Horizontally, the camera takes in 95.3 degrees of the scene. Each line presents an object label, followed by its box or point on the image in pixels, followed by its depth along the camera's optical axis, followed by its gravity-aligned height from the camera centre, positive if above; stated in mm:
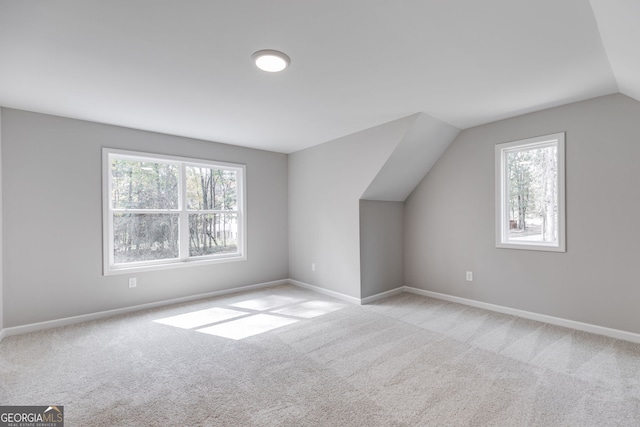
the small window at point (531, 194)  3199 +202
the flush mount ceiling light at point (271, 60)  2070 +1127
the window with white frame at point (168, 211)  3740 +38
